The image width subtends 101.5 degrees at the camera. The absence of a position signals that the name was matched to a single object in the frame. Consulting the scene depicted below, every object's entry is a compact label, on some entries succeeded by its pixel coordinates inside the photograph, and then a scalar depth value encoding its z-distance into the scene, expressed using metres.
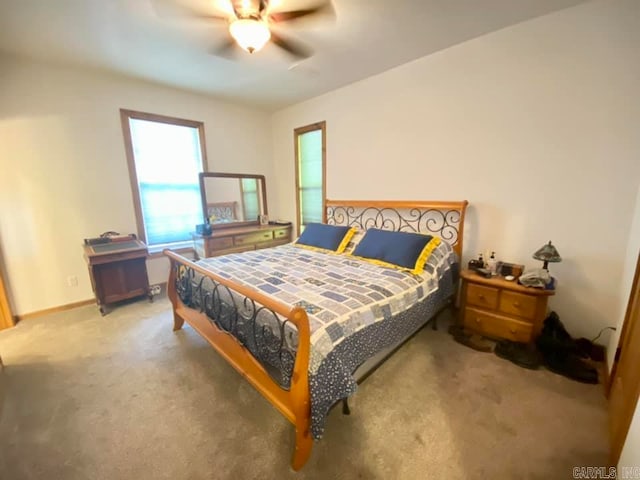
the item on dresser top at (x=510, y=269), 2.32
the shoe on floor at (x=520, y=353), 2.07
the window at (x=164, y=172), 3.45
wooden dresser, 3.70
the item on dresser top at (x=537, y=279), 2.10
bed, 1.32
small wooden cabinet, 2.94
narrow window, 4.01
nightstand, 2.11
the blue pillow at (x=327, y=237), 3.10
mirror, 3.99
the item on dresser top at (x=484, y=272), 2.38
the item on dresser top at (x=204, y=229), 3.68
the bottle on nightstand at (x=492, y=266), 2.40
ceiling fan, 1.75
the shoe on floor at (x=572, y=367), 1.90
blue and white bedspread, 1.35
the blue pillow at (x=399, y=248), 2.40
